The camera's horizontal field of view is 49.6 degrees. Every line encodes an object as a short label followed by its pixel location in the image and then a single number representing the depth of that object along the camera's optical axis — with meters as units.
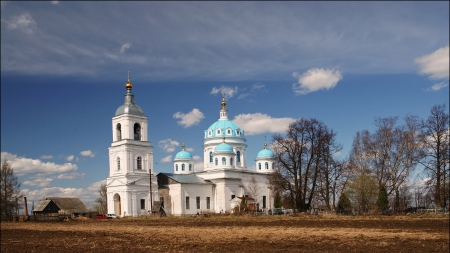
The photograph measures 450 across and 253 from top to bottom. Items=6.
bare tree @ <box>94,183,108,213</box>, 82.94
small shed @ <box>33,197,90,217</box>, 64.62
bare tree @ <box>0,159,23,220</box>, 59.64
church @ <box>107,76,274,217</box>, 58.19
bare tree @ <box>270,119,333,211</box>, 48.88
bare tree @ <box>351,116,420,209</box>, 44.34
